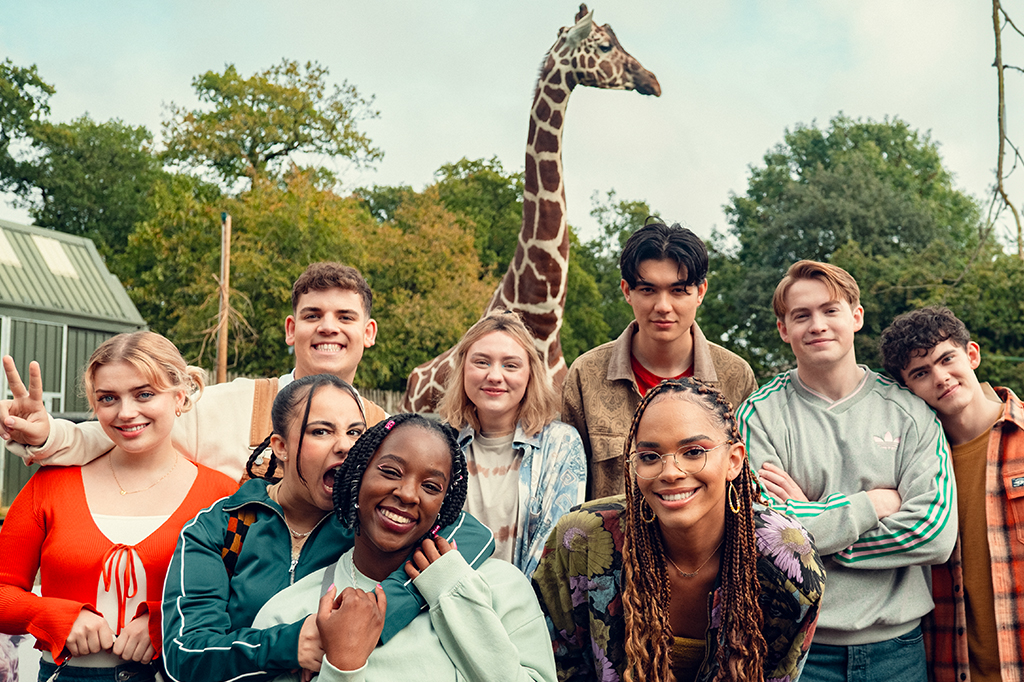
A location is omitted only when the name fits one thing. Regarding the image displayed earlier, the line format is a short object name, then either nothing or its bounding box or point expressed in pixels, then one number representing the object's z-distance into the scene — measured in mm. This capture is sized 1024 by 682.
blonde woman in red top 2529
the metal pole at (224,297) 18125
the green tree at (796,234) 24531
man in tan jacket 3496
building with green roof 15016
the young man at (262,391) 2820
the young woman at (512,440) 3164
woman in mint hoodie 2184
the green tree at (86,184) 29859
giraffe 6477
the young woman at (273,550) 2227
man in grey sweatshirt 2814
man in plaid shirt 2961
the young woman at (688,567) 2436
